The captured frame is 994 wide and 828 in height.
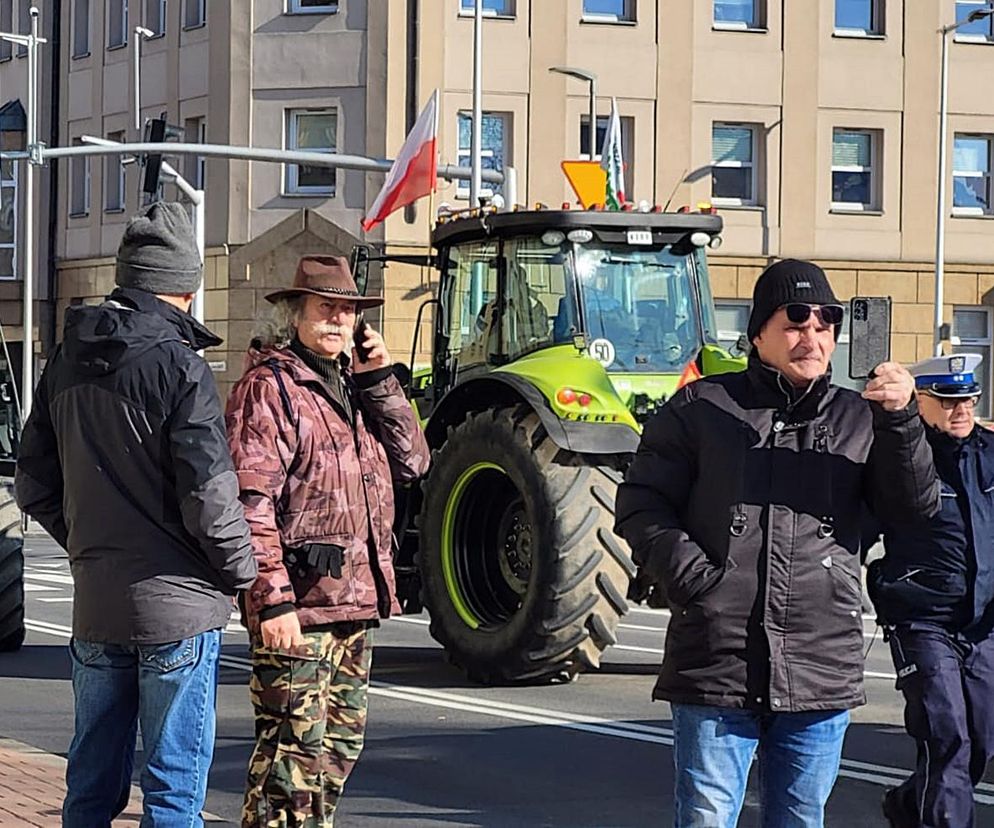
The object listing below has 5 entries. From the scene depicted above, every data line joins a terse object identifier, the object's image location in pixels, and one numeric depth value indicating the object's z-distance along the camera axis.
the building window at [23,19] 43.62
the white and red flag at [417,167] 23.64
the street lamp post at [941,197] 34.84
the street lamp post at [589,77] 31.93
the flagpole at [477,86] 29.38
